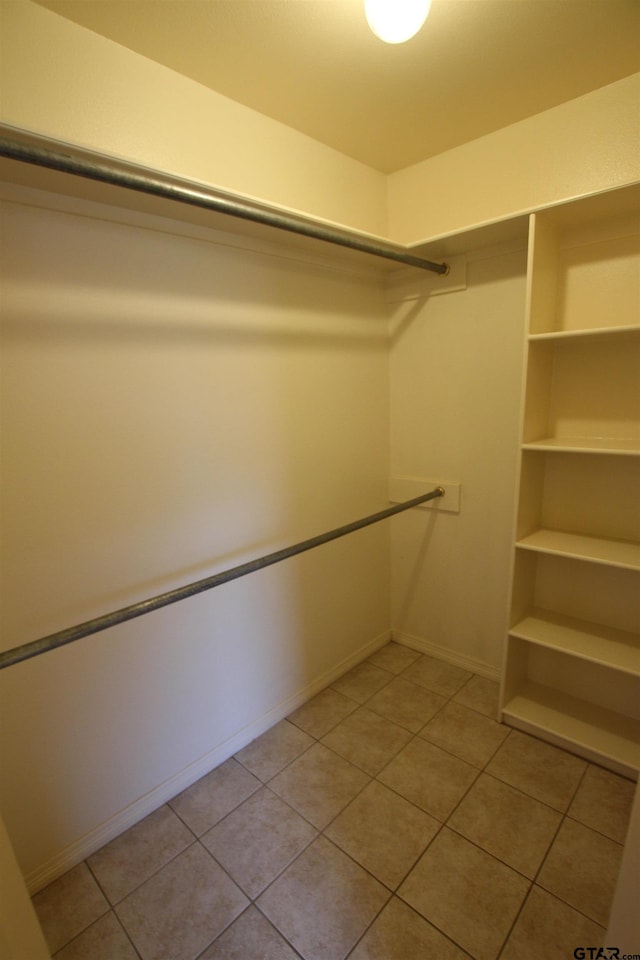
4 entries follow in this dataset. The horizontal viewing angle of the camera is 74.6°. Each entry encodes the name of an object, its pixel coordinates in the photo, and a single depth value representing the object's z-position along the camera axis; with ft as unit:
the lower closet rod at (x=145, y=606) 3.43
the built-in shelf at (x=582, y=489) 5.44
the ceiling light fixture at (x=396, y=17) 3.33
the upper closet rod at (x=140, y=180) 2.94
